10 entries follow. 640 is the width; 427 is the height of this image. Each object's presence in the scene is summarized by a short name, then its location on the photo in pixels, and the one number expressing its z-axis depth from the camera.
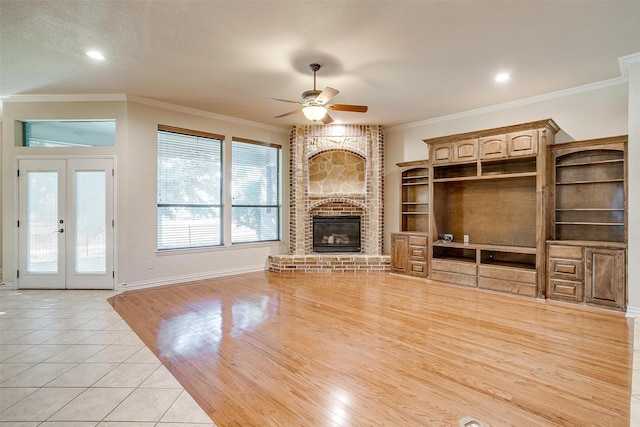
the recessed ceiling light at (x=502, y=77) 4.30
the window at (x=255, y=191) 6.60
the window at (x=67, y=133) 5.31
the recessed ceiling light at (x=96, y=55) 3.71
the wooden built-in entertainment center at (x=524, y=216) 4.27
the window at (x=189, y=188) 5.66
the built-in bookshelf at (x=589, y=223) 4.06
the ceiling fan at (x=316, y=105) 3.91
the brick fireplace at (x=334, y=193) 6.87
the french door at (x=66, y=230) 5.16
